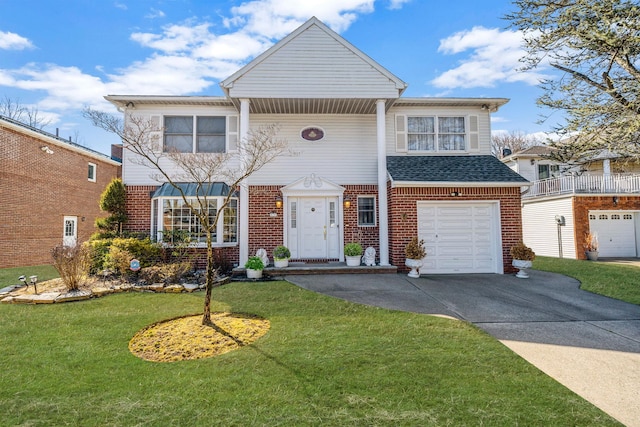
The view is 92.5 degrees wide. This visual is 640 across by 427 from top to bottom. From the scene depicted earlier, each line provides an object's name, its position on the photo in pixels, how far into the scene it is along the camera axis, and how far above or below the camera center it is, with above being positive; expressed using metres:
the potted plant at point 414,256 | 9.12 -0.85
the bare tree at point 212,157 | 9.76 +2.28
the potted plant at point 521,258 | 9.26 -0.97
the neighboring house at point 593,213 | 15.80 +0.63
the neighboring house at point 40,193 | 12.93 +1.90
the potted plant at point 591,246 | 14.91 -1.05
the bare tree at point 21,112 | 20.31 +8.17
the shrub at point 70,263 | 7.09 -0.75
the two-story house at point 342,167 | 9.93 +2.15
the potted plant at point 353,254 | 9.76 -0.82
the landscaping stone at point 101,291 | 7.08 -1.41
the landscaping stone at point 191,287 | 7.63 -1.43
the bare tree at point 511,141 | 33.12 +9.50
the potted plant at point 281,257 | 9.71 -0.89
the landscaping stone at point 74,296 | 6.62 -1.42
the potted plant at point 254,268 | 8.97 -1.14
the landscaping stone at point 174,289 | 7.60 -1.45
